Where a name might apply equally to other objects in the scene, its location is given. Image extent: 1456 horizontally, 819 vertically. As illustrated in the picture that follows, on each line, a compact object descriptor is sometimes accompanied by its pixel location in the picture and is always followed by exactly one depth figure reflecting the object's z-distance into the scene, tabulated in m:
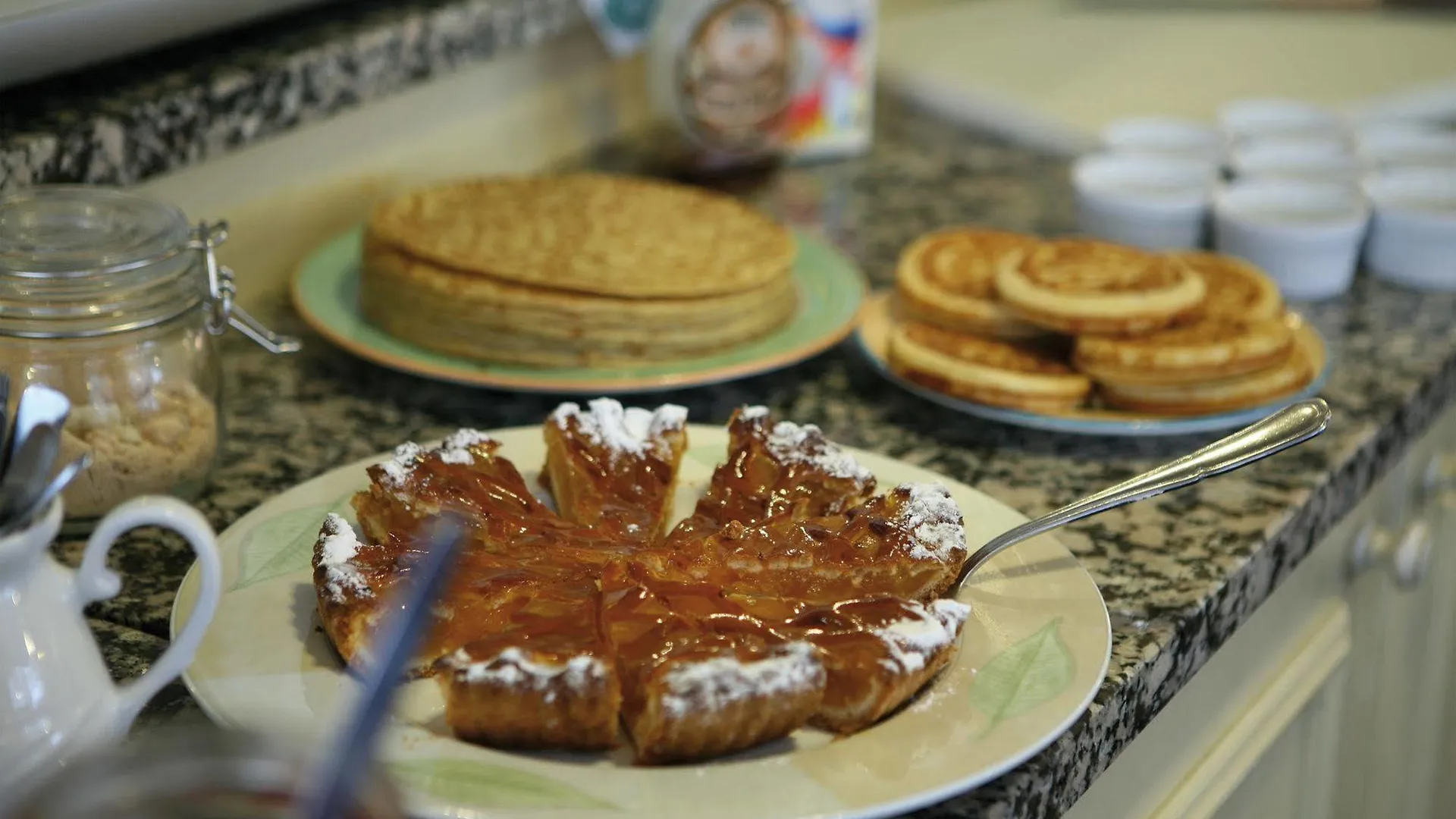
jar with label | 1.78
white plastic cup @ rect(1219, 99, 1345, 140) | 1.90
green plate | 1.26
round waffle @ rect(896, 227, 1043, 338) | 1.40
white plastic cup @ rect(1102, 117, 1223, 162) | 1.86
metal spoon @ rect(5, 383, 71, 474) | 0.72
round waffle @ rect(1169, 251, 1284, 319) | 1.41
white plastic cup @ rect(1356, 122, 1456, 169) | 1.84
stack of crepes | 1.29
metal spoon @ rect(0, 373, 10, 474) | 0.73
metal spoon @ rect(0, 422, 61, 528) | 0.68
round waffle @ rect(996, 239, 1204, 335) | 1.33
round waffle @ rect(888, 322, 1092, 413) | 1.28
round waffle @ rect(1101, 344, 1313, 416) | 1.29
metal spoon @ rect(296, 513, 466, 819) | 0.47
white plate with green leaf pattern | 0.73
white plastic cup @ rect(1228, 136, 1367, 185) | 1.80
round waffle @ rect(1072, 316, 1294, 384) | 1.28
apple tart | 0.77
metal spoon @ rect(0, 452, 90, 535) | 0.67
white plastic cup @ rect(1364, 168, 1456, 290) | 1.63
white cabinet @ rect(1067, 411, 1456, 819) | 1.11
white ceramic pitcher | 0.68
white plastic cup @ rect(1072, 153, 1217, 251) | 1.70
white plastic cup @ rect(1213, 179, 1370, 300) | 1.59
